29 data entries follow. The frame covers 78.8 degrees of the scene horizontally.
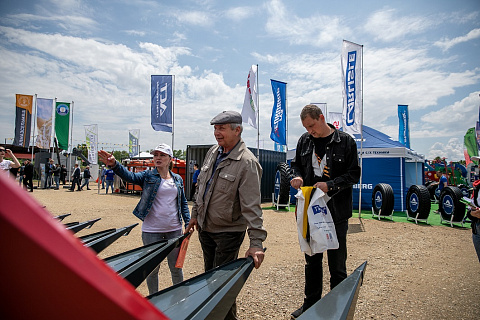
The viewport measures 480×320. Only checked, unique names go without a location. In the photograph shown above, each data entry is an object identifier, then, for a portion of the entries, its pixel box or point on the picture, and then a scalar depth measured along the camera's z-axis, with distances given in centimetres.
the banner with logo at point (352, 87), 922
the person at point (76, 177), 1817
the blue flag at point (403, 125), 1780
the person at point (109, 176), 1695
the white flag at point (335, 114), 1711
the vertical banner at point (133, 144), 2752
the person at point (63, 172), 2203
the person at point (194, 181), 1232
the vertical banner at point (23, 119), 1784
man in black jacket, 279
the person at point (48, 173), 1952
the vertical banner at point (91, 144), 2158
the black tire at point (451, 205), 835
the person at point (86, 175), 1939
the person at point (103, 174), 1886
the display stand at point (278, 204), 1129
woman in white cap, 330
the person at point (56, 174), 1928
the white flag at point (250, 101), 1242
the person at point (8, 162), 647
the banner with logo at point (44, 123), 1792
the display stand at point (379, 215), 922
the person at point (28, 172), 1443
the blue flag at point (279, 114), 1324
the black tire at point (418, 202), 867
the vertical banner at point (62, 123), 1858
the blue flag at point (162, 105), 1319
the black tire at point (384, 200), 912
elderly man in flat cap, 254
